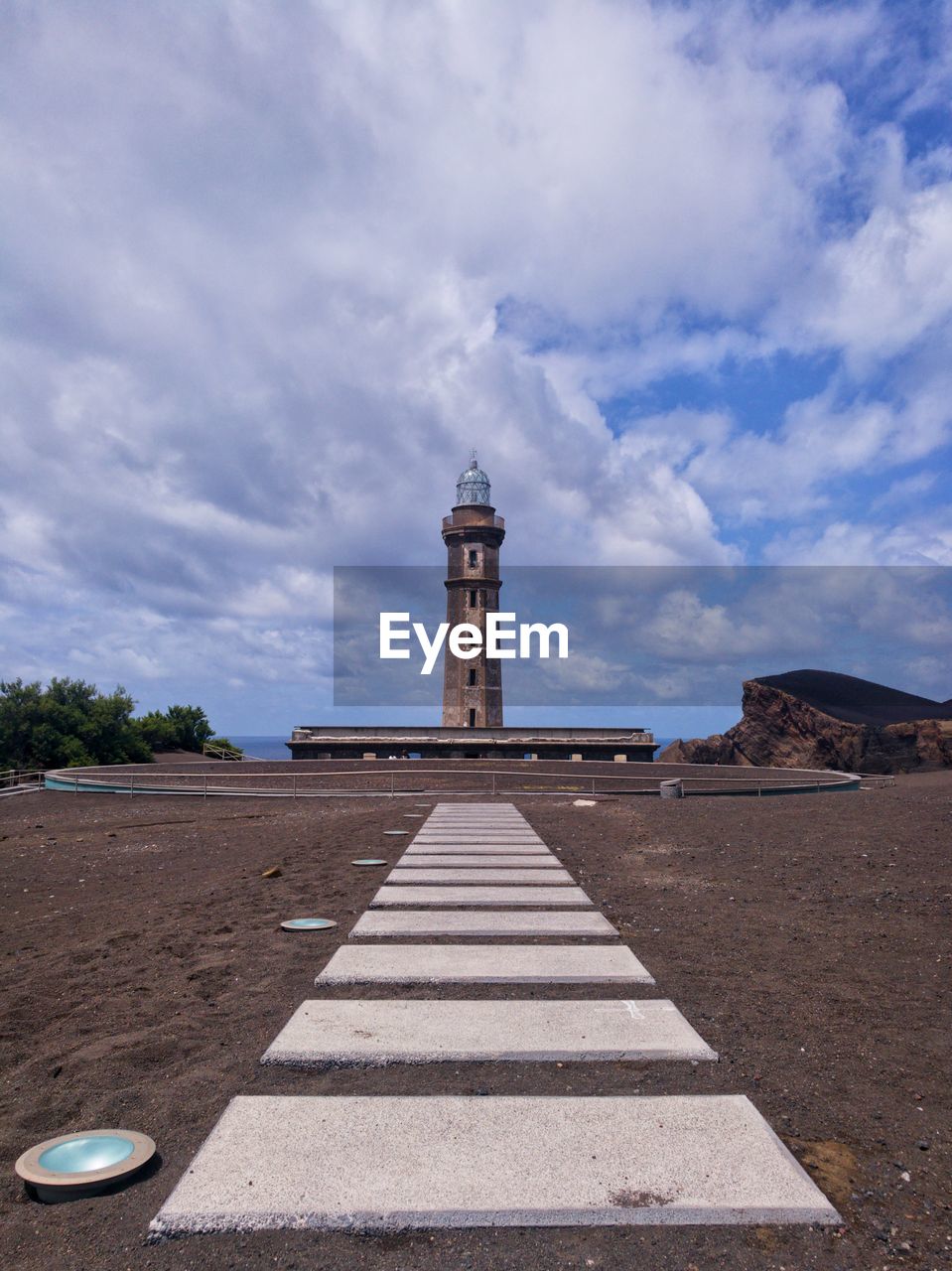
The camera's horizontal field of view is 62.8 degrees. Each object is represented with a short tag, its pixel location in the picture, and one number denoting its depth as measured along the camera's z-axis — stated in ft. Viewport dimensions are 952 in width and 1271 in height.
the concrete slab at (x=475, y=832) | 37.55
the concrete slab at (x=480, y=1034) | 12.24
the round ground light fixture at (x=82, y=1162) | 8.76
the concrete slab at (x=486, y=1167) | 8.31
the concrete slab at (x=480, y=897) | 22.59
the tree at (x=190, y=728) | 143.13
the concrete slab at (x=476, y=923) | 19.43
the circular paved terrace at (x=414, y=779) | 73.51
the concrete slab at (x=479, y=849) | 32.17
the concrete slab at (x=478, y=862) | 28.78
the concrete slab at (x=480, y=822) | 41.63
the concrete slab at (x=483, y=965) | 15.92
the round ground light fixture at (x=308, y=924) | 20.04
